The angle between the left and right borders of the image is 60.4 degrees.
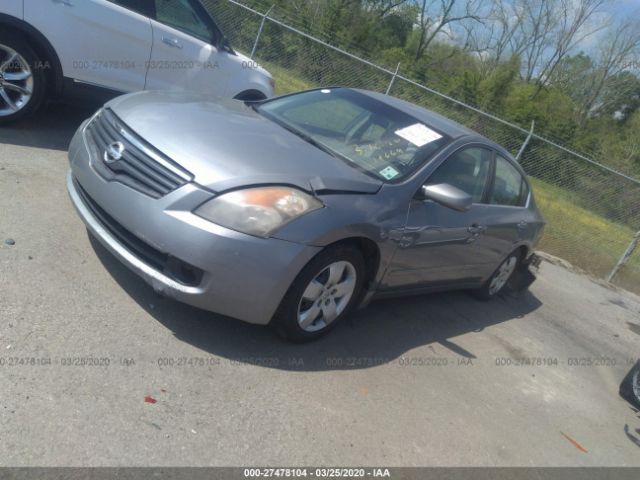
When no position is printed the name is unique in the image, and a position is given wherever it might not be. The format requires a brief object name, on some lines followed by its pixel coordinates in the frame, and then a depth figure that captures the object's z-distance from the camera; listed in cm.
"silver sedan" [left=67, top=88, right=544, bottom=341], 295
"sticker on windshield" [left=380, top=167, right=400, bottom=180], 378
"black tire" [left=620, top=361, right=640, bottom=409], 438
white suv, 486
